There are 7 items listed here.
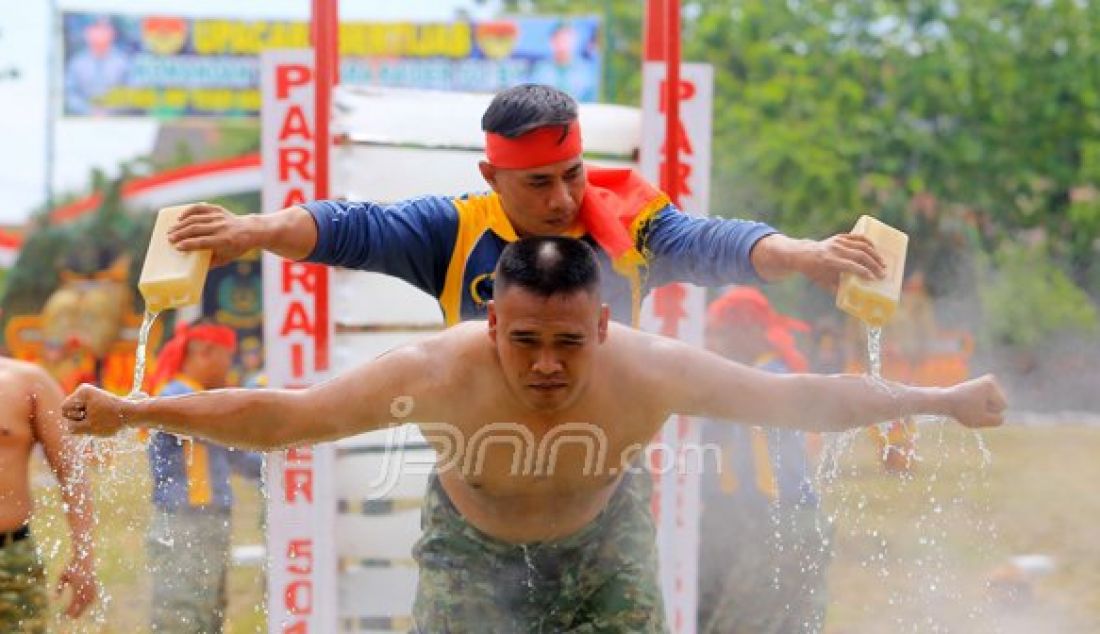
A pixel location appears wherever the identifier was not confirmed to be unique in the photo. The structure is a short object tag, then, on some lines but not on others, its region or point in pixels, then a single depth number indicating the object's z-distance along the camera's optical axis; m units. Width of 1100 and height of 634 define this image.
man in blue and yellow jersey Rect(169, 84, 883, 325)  8.16
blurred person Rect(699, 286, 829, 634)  12.53
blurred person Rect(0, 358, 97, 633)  10.47
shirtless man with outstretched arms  7.09
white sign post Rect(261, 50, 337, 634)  10.91
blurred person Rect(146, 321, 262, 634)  12.66
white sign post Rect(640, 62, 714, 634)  11.32
